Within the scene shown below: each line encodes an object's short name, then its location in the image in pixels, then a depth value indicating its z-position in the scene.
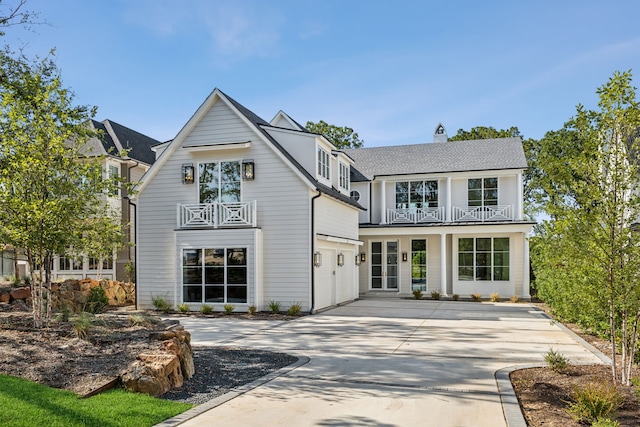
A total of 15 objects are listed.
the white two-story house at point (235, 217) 16.59
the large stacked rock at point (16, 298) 13.49
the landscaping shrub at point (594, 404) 5.26
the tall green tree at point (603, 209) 6.53
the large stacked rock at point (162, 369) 6.28
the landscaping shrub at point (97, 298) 15.43
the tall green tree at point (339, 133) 41.56
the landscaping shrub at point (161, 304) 17.05
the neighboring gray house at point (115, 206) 24.14
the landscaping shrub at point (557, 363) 7.68
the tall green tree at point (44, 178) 8.66
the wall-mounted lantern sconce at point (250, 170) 17.09
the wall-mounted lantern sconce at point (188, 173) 17.78
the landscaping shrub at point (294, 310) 15.80
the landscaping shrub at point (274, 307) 16.23
